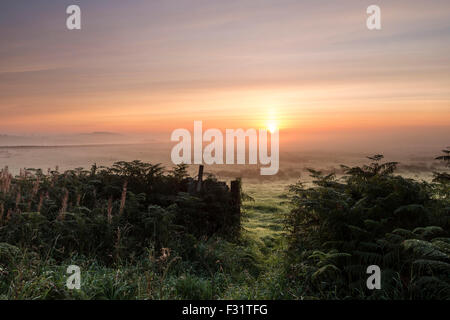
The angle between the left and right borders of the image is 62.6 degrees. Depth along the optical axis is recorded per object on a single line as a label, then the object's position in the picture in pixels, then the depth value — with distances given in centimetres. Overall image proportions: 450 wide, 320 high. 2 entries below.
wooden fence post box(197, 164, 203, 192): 863
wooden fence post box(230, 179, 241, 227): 888
